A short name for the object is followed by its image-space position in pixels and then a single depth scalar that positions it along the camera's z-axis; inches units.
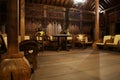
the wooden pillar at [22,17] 186.0
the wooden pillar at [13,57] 42.3
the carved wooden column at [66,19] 252.1
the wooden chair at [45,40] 202.4
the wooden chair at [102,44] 199.9
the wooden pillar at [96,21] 212.4
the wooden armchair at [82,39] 221.3
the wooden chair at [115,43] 172.5
